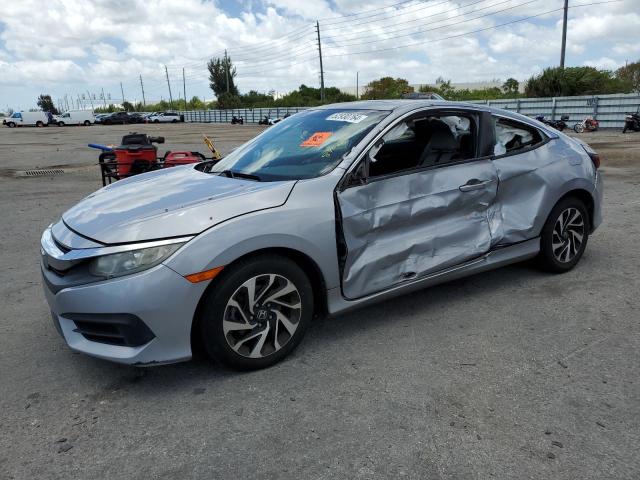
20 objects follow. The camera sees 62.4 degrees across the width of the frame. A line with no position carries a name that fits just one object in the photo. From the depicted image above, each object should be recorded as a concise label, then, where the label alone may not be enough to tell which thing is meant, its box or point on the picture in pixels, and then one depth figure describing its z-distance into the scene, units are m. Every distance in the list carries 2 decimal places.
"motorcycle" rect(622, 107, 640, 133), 23.12
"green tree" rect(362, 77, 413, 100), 68.81
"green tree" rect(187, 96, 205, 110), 112.94
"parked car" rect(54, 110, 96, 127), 58.53
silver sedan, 2.78
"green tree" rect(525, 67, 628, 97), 35.38
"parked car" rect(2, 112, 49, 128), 55.62
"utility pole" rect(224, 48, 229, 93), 84.19
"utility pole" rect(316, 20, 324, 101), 56.78
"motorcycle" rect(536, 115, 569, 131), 24.38
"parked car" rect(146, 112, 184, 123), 64.31
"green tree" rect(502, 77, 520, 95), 59.22
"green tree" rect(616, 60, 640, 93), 59.45
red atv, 7.89
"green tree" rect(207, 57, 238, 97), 85.00
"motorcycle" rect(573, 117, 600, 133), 24.80
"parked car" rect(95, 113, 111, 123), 60.76
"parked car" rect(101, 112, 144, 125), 59.94
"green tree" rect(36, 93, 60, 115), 111.06
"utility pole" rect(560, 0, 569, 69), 37.12
